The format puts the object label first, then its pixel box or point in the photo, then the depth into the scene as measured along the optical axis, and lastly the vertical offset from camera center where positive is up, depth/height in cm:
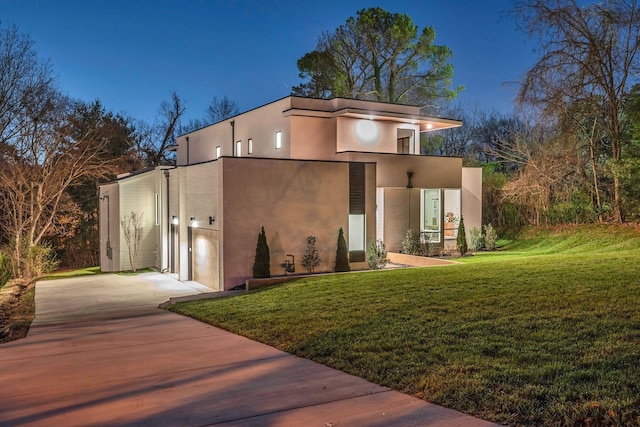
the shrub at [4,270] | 2386 -211
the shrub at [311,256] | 1873 -128
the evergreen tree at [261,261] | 1759 -133
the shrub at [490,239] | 2525 -104
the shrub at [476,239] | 2497 -103
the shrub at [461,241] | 2308 -102
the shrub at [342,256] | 1895 -130
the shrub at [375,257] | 1959 -139
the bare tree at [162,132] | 4503 +747
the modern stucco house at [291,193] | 1806 +101
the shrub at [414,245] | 2233 -115
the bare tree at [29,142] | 2469 +392
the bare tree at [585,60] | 2292 +650
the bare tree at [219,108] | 5528 +1124
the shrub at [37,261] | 2517 -182
